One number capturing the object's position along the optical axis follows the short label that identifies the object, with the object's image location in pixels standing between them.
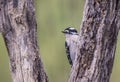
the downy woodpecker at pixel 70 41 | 12.92
